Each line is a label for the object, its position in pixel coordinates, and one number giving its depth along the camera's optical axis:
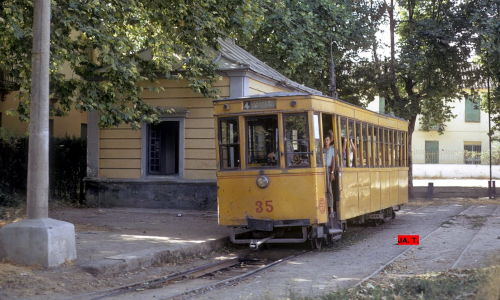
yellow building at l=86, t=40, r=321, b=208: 18.30
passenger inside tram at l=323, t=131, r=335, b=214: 12.61
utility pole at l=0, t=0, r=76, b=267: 9.47
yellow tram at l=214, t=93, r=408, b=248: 12.16
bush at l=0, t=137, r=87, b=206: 19.09
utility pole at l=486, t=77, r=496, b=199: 29.69
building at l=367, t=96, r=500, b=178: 49.53
